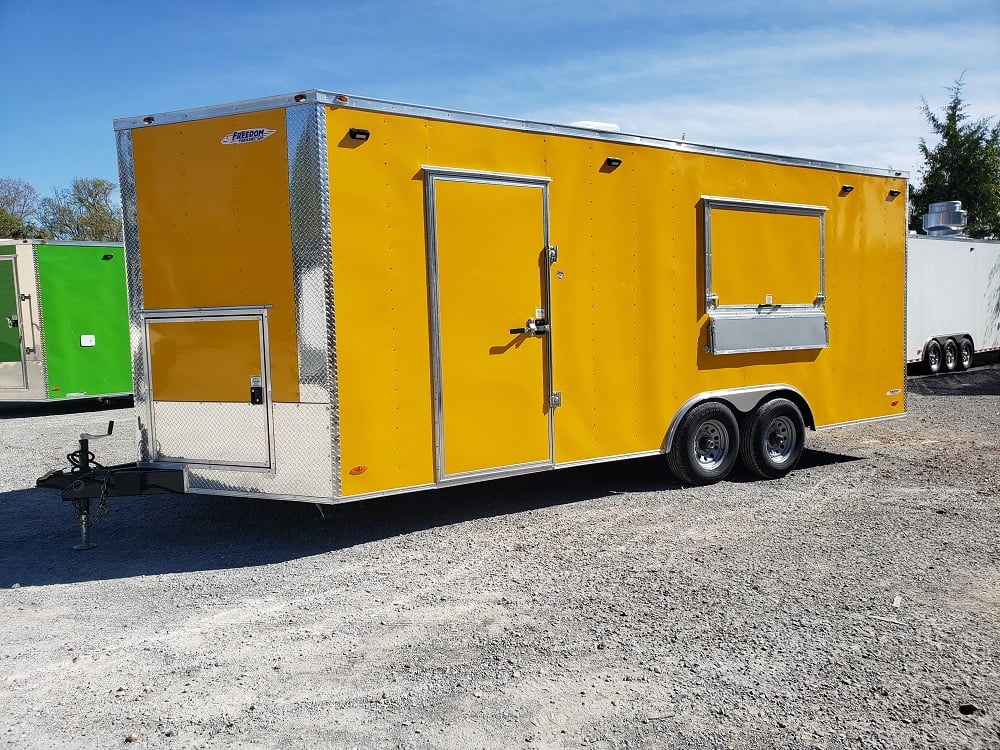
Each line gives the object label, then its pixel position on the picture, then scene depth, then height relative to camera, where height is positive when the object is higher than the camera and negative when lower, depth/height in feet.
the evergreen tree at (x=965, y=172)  82.38 +14.52
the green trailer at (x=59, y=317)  42.34 +1.16
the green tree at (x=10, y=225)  123.54 +18.11
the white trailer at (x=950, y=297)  56.39 +1.17
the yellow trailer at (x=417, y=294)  17.90 +0.82
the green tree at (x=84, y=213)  133.08 +20.58
